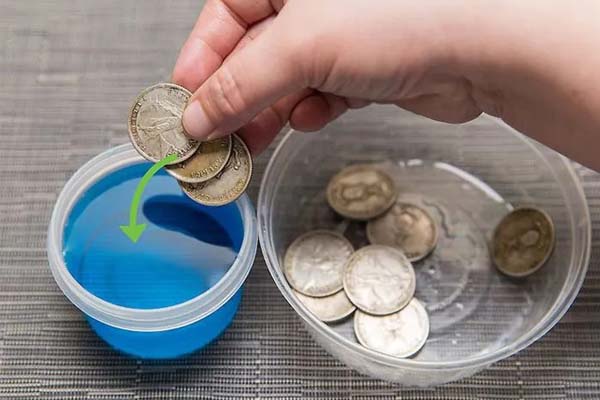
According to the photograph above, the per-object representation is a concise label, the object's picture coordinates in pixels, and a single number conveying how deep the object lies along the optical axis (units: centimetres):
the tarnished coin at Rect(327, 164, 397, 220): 54
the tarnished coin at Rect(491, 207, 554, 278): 53
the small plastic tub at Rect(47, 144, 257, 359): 48
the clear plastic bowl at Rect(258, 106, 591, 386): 51
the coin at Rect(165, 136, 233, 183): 48
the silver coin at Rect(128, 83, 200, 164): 48
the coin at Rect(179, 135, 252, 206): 48
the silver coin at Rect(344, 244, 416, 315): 52
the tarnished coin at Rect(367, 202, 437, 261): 53
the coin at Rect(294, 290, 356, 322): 52
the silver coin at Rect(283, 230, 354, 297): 52
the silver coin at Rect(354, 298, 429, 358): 51
